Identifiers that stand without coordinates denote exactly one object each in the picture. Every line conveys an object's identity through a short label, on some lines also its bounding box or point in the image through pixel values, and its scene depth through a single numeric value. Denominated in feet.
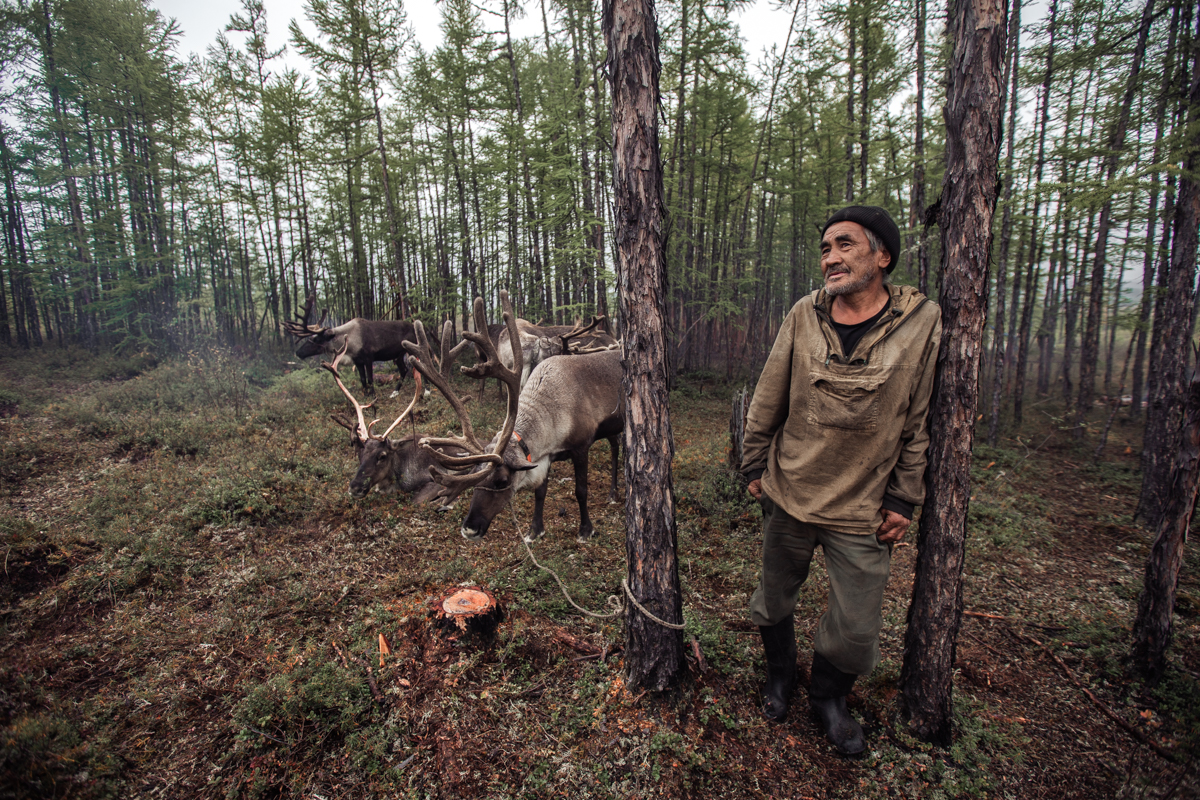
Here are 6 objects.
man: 6.65
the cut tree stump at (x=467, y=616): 9.75
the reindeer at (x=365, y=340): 35.86
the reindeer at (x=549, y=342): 23.33
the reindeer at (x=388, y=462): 17.22
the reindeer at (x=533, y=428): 12.39
